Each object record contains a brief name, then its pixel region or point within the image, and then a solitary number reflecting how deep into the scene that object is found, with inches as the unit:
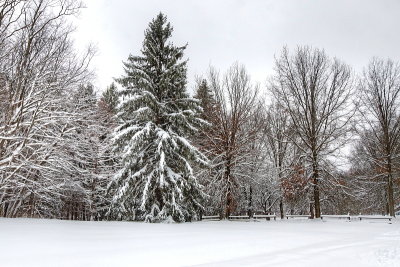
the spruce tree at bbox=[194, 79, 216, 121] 1035.9
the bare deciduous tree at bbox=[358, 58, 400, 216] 994.1
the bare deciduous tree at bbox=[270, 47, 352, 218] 912.3
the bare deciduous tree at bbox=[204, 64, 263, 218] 901.2
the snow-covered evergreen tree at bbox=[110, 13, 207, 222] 689.0
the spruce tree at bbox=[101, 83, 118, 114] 1298.0
